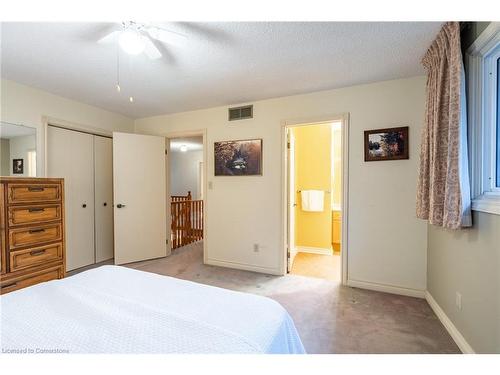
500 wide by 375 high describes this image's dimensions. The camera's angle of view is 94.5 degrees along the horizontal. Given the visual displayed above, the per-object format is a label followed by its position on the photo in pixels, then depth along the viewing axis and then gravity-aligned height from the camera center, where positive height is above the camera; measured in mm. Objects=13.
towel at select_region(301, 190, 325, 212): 3908 -260
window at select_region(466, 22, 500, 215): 1437 +419
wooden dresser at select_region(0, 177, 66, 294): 1960 -419
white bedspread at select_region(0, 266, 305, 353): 765 -522
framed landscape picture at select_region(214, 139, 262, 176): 3049 +373
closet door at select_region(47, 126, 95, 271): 2930 +41
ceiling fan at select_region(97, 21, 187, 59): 1493 +1066
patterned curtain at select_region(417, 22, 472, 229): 1472 +303
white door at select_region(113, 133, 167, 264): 3328 -177
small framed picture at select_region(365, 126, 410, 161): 2381 +429
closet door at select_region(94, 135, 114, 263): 3387 -175
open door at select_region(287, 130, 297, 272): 3041 -97
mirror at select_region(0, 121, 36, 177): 2393 +387
